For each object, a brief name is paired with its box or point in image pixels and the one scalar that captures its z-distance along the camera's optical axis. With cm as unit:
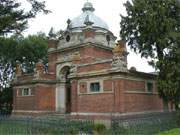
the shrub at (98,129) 1014
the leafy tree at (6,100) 2939
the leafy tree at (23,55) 2841
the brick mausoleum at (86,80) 1677
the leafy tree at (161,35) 1527
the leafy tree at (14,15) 1150
